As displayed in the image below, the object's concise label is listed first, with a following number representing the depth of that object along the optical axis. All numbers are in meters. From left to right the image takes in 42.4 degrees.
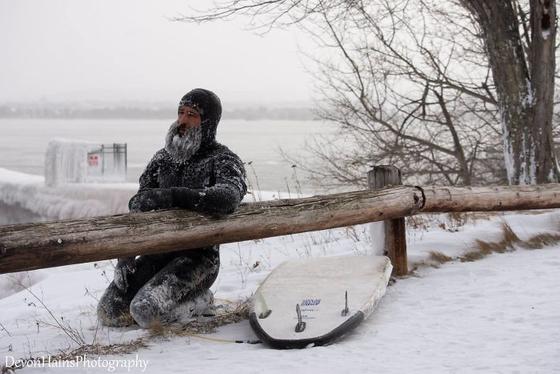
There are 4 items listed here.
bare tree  13.68
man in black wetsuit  4.41
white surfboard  3.97
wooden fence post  5.45
